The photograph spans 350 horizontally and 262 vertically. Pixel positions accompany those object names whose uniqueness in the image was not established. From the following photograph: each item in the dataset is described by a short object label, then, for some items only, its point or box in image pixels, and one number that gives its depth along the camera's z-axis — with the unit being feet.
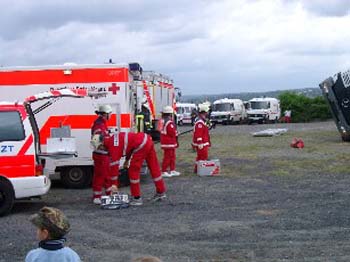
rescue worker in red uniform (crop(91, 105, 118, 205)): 39.55
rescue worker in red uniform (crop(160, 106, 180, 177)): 52.75
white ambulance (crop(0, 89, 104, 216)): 35.63
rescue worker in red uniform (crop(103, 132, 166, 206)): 38.37
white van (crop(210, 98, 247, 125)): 173.37
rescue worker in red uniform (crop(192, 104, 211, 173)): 54.39
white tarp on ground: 105.40
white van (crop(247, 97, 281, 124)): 172.45
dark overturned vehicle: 81.61
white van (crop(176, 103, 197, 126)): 171.01
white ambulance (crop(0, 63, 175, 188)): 46.47
